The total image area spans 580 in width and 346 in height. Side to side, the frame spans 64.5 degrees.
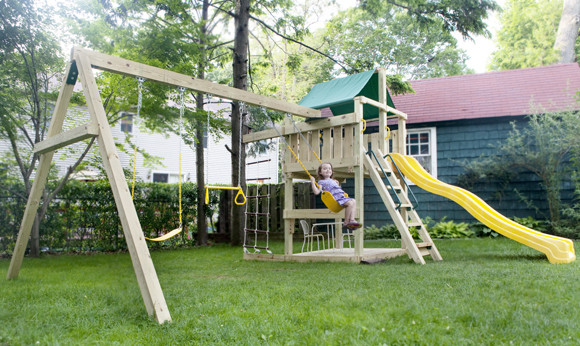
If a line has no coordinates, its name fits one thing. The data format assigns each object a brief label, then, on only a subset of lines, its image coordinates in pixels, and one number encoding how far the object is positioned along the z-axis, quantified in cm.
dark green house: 1273
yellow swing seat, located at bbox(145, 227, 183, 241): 528
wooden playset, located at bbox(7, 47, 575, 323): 427
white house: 1973
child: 717
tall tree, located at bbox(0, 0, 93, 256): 873
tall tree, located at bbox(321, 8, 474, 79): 2631
